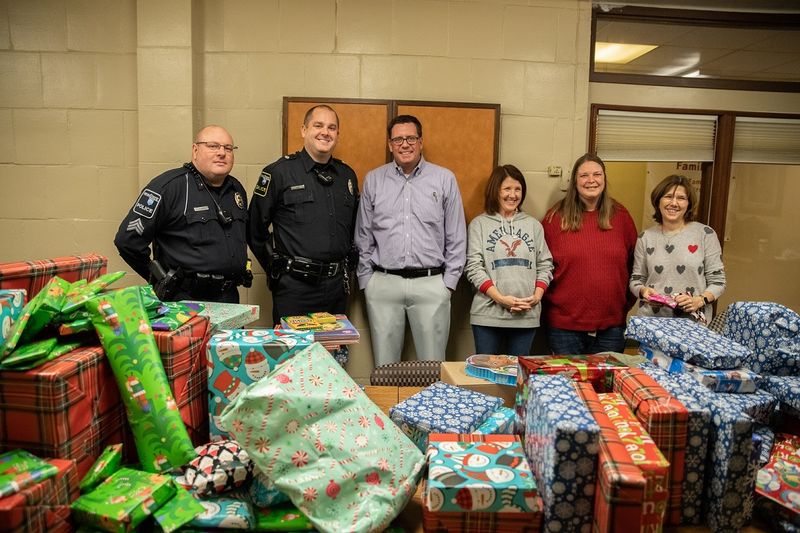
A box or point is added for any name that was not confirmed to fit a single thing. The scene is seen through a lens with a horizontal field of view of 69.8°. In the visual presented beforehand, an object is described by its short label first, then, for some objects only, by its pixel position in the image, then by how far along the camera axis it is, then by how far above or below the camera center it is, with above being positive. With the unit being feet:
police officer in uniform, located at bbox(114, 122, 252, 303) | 9.01 -0.61
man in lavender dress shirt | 10.98 -0.92
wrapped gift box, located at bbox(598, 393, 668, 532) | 3.43 -1.57
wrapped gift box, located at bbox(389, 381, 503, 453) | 4.84 -1.86
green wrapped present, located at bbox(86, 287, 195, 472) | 4.14 -1.44
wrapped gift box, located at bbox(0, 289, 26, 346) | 3.86 -0.84
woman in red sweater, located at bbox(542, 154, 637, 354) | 10.69 -1.14
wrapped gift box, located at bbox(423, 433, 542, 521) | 3.68 -1.82
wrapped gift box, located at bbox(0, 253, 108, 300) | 4.42 -0.68
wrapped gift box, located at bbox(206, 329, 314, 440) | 4.41 -1.29
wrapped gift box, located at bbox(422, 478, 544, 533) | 3.70 -2.06
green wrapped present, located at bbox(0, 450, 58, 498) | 3.38 -1.74
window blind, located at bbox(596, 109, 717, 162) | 12.89 +1.62
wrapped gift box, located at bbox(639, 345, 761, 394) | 4.83 -1.43
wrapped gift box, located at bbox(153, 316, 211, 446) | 4.40 -1.40
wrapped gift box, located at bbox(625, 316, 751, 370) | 4.98 -1.23
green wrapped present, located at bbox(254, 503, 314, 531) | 3.86 -2.19
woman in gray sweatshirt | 10.82 -1.25
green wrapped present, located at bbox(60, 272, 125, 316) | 4.18 -0.79
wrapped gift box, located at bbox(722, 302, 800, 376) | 5.43 -1.23
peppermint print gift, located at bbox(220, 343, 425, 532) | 3.70 -1.68
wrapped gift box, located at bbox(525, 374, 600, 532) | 3.58 -1.64
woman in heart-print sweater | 10.03 -0.86
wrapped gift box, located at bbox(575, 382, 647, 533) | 3.34 -1.68
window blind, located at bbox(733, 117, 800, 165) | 13.25 +1.65
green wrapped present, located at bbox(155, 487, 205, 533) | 3.66 -2.08
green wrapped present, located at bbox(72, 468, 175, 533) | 3.59 -2.00
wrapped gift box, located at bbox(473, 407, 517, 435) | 4.91 -1.93
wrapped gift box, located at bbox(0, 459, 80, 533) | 3.29 -1.90
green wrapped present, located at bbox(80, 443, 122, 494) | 3.87 -1.92
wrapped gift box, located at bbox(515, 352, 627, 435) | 4.79 -1.42
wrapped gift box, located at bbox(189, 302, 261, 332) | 5.49 -1.22
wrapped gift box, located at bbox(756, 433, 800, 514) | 4.14 -2.02
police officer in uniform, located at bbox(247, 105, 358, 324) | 10.42 -0.52
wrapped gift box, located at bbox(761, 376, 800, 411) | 5.00 -1.58
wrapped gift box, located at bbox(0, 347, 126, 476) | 3.69 -1.45
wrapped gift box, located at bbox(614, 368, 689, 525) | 3.98 -1.50
